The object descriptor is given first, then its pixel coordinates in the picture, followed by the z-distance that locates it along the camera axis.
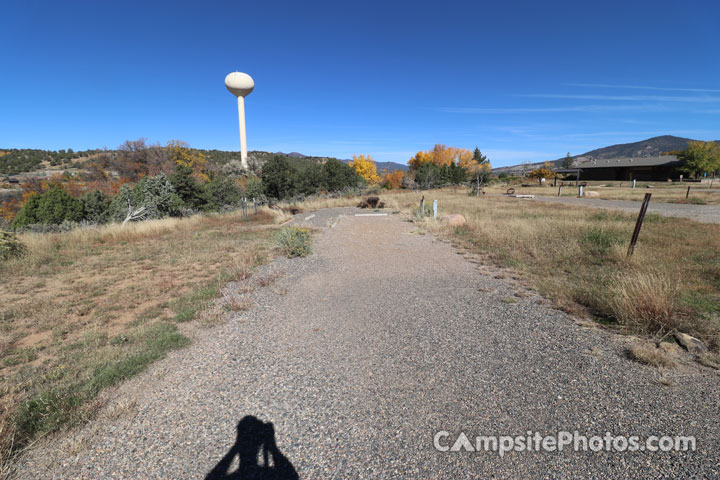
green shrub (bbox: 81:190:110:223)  15.34
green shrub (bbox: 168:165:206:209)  18.14
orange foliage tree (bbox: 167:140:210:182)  41.00
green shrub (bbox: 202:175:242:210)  20.02
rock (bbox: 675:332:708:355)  3.29
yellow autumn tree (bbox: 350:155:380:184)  63.31
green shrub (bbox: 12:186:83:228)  13.11
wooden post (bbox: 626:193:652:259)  6.50
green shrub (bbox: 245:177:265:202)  22.33
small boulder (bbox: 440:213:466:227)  13.30
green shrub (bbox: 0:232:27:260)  8.18
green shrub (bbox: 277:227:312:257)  9.23
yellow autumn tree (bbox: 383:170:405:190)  48.44
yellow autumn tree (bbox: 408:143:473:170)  76.56
